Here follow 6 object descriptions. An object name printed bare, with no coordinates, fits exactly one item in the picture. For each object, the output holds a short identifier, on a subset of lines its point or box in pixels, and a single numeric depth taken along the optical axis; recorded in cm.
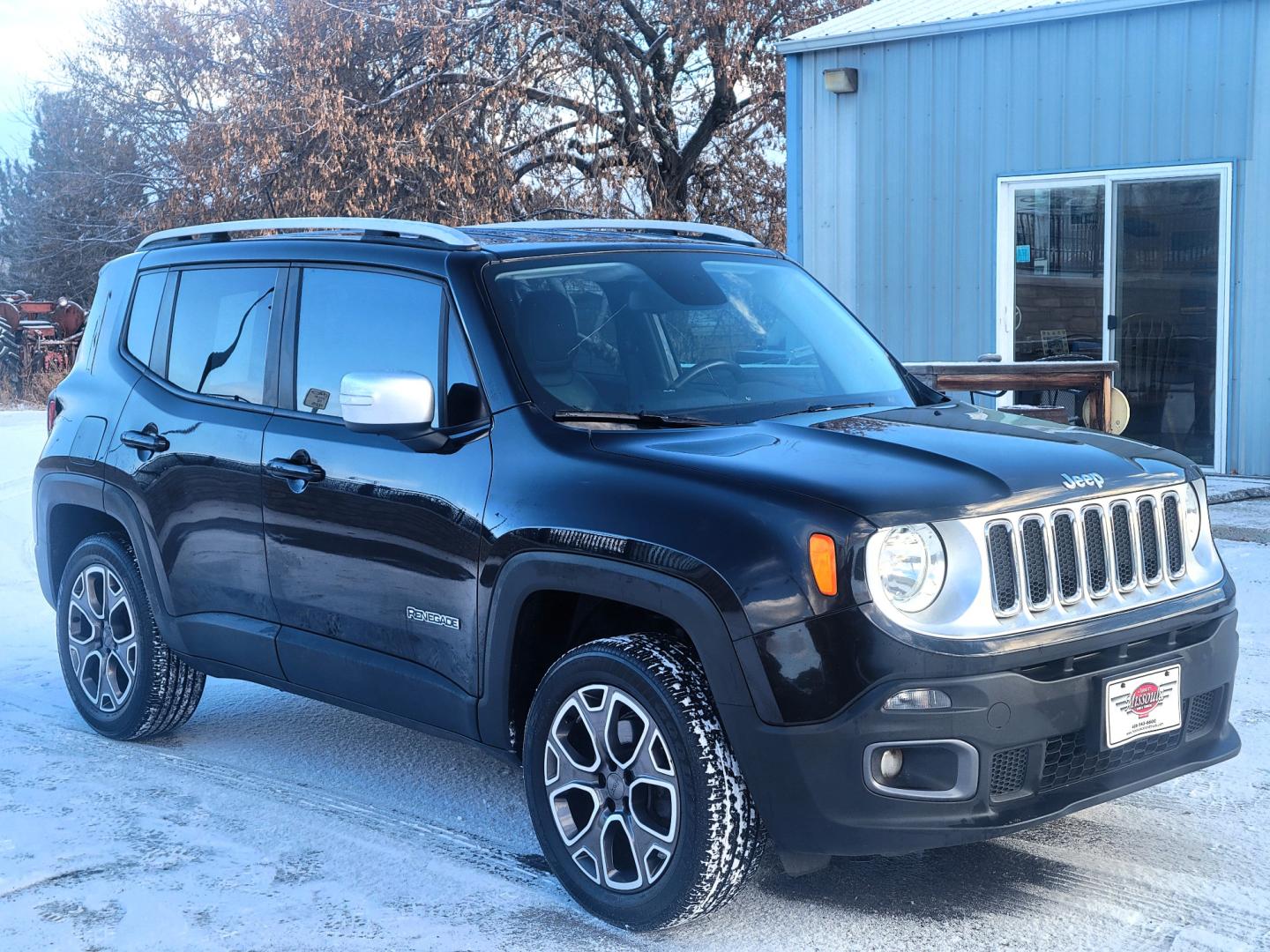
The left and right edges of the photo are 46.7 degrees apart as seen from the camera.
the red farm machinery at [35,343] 2377
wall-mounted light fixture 1370
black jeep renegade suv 346
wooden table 973
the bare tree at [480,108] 2072
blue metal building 1179
